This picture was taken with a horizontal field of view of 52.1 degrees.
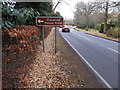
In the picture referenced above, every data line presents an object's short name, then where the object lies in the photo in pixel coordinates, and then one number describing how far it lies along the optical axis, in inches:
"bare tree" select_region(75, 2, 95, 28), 1791.1
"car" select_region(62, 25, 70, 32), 1325.2
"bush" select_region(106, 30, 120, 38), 773.3
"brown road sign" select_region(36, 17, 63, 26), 280.2
